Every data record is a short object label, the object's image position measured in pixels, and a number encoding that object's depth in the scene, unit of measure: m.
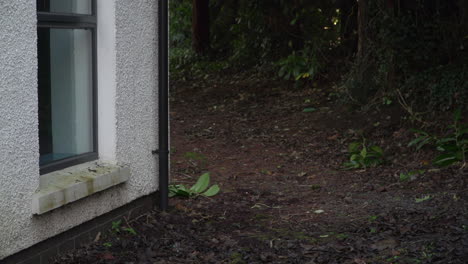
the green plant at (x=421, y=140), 8.35
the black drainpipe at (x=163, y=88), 5.61
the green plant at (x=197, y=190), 6.62
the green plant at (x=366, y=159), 8.34
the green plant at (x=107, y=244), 4.91
